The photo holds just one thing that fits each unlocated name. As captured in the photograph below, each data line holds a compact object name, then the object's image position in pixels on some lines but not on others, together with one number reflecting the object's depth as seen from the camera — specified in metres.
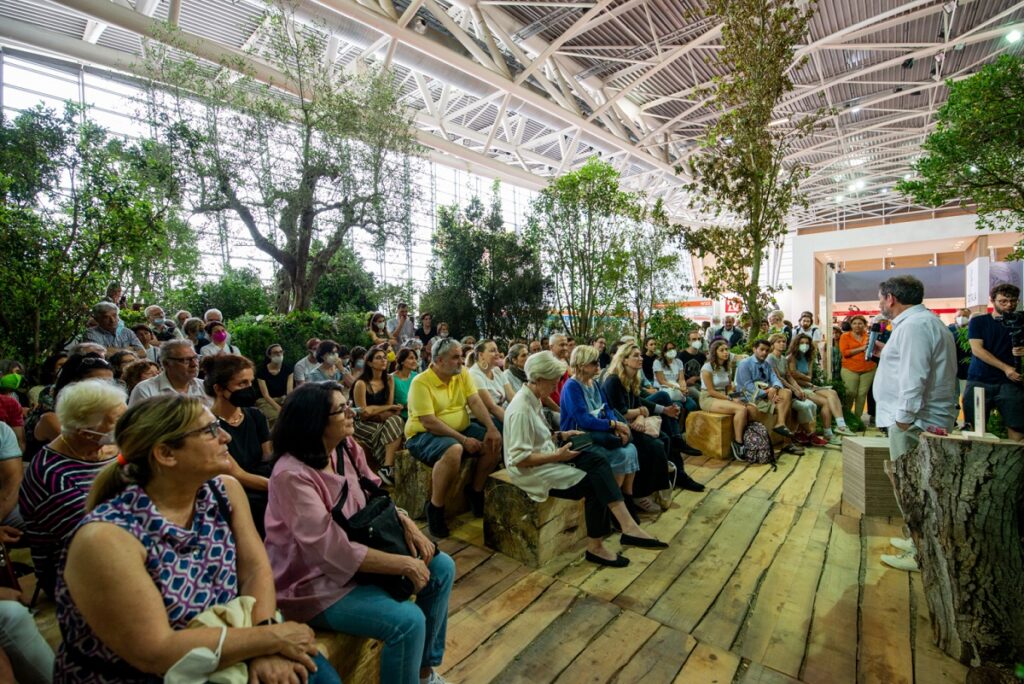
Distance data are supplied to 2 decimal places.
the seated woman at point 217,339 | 5.21
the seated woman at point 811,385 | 5.29
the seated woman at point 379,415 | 3.64
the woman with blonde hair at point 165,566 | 0.97
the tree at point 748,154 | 5.56
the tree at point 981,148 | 4.80
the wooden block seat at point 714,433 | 4.59
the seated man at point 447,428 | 2.93
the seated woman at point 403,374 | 4.04
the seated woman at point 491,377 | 3.83
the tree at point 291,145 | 7.82
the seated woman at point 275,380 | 4.88
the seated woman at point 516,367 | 4.40
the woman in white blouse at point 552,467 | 2.61
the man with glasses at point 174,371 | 2.45
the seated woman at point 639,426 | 3.29
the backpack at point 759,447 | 4.41
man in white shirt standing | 2.44
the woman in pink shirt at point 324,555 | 1.42
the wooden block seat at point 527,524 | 2.58
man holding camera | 3.43
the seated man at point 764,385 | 4.76
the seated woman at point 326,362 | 4.79
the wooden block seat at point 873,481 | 3.17
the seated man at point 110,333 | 4.32
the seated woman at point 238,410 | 2.12
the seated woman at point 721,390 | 4.57
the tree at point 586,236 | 8.84
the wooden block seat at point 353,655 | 1.42
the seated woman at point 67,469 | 1.59
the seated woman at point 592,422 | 3.00
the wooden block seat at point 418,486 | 3.20
